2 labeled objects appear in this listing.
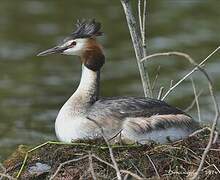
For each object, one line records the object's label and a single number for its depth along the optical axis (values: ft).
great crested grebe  64.18
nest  61.11
